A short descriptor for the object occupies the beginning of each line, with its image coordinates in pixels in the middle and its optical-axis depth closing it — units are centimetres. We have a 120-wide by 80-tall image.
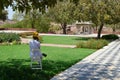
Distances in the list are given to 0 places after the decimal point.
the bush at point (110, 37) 2232
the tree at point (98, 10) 1864
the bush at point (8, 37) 1501
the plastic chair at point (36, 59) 609
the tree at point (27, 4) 440
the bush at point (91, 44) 1336
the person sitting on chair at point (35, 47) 608
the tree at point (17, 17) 3792
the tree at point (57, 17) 3217
